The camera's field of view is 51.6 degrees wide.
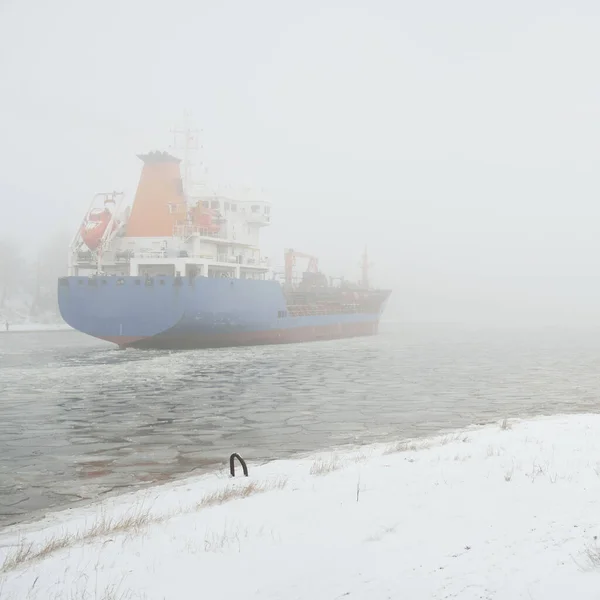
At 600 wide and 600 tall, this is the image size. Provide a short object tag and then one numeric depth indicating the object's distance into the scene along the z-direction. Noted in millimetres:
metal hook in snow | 8742
